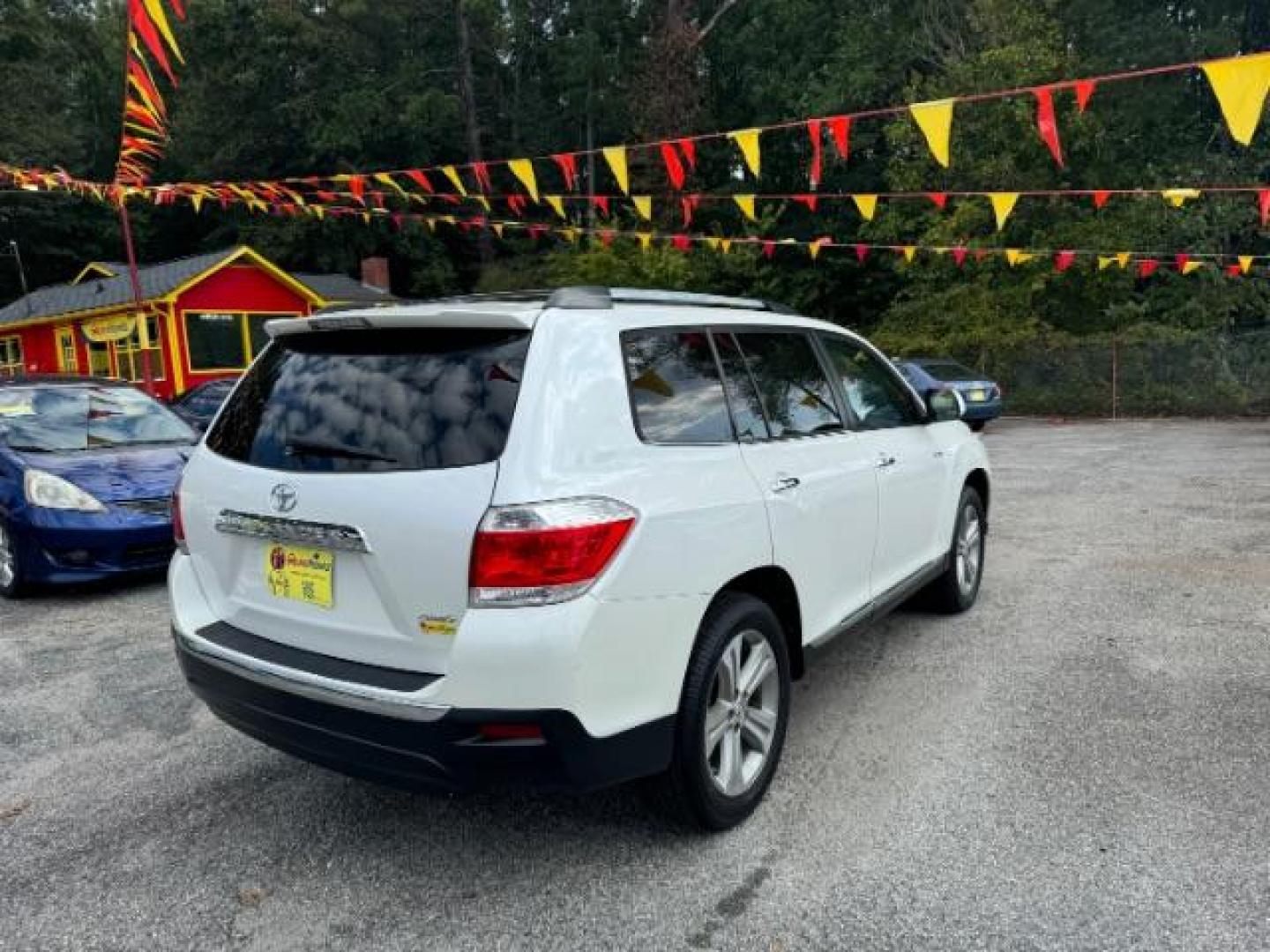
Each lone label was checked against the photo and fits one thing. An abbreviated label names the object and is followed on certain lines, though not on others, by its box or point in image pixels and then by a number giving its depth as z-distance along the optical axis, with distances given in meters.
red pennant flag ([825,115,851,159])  8.77
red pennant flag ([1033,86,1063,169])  7.87
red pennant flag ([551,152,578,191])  11.06
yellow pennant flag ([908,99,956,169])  7.75
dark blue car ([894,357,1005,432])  15.95
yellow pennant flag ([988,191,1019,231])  11.90
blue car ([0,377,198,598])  5.88
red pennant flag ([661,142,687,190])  10.38
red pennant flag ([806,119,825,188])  8.94
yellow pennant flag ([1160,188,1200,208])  11.62
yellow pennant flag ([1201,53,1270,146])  5.88
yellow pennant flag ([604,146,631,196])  10.07
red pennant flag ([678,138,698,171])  10.54
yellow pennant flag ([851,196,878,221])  12.59
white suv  2.38
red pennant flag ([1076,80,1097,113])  7.33
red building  24.23
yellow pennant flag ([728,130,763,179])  9.10
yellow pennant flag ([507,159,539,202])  10.98
